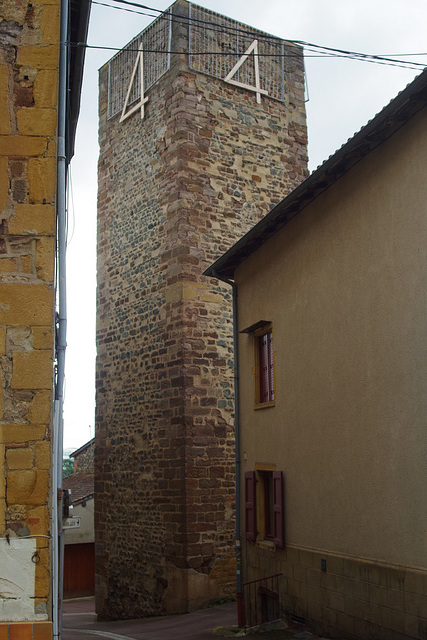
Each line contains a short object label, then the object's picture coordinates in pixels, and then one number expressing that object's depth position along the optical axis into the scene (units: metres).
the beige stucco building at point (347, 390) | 7.02
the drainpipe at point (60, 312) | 4.73
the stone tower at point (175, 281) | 12.38
